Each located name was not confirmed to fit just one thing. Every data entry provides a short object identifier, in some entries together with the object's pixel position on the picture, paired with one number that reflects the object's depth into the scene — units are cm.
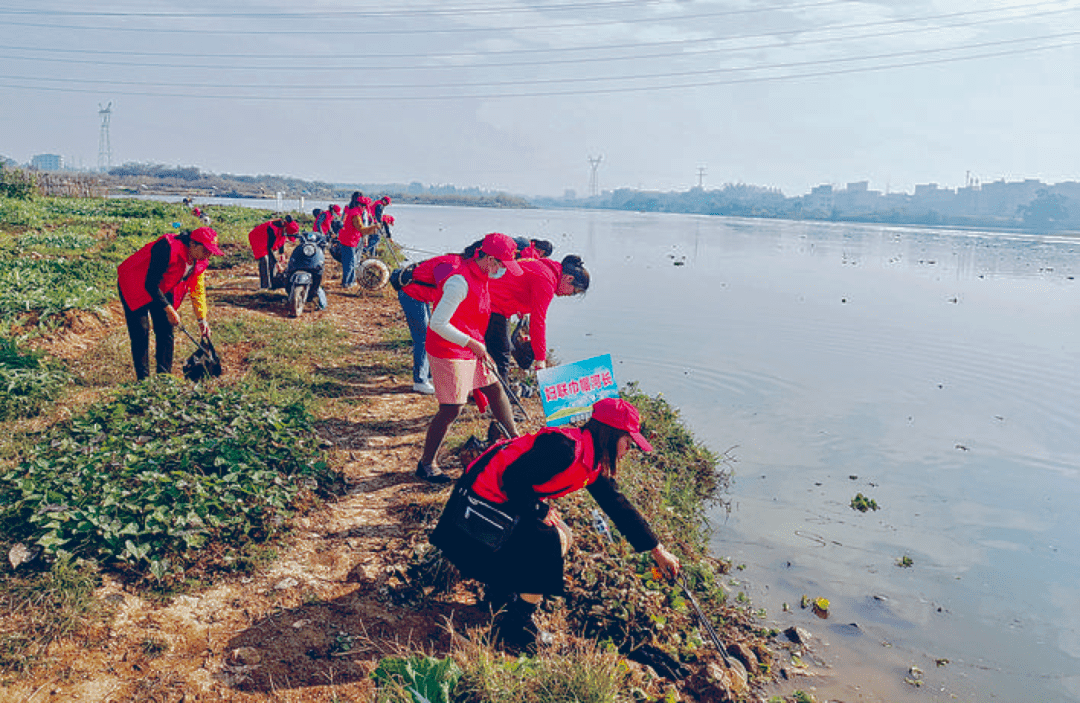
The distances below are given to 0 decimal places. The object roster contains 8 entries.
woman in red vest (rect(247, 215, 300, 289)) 1292
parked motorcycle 1238
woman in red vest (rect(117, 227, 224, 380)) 672
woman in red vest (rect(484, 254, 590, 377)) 644
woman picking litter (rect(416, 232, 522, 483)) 534
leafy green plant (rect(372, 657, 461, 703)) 343
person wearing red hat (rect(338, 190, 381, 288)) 1388
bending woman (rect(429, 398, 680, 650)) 380
